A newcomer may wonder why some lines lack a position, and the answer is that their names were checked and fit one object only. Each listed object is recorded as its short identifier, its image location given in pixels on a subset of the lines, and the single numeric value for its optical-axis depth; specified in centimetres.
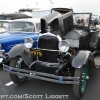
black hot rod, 348
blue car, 548
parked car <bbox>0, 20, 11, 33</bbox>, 787
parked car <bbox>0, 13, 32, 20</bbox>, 1245
